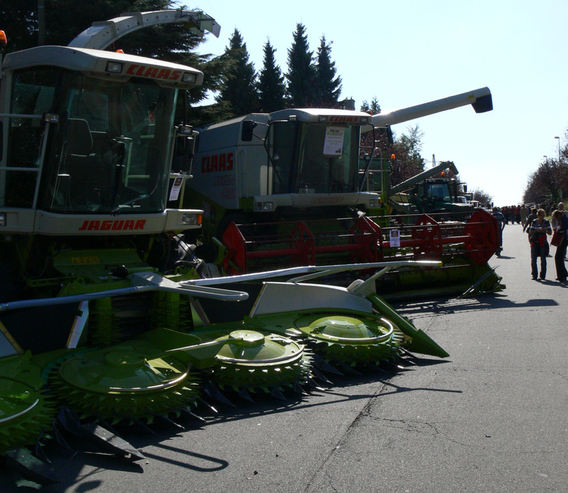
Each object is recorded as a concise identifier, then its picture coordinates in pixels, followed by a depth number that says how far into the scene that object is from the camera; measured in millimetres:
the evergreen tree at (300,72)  47531
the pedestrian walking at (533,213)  16298
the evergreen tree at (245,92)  41278
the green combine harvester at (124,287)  4613
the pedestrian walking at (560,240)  14570
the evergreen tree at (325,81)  47781
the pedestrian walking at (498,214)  21403
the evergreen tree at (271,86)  43844
